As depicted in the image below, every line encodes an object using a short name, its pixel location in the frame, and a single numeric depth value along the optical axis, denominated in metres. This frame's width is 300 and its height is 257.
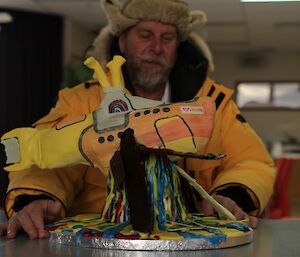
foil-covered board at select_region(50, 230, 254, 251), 0.85
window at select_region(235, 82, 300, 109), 10.47
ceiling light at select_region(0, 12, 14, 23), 7.05
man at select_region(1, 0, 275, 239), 1.10
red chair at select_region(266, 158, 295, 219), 3.55
